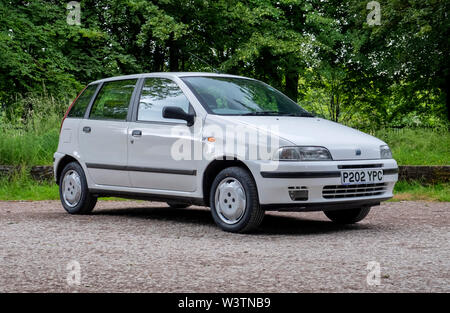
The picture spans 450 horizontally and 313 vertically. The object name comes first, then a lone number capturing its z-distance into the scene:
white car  6.52
